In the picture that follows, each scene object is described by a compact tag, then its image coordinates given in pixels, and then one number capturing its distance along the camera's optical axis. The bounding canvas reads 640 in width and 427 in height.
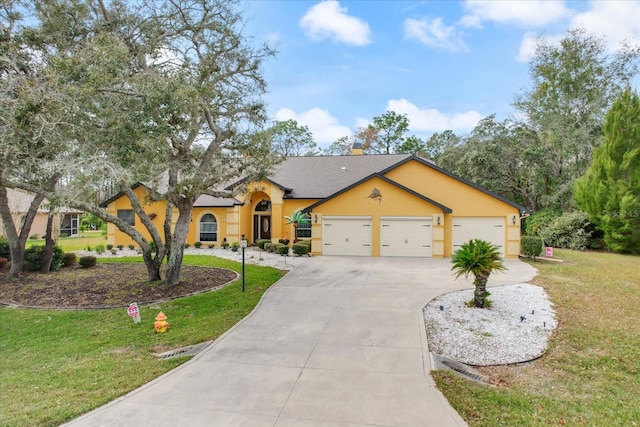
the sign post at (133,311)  8.13
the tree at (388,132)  45.19
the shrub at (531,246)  16.48
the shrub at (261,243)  20.46
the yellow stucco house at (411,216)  17.33
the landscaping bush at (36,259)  14.18
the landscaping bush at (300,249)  17.81
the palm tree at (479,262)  9.06
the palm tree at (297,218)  19.31
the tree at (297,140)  45.47
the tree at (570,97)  25.28
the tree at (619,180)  18.92
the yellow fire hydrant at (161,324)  7.71
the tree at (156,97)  8.22
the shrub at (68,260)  15.43
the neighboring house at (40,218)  21.10
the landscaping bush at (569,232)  21.06
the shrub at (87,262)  15.09
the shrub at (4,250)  15.09
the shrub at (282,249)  18.13
